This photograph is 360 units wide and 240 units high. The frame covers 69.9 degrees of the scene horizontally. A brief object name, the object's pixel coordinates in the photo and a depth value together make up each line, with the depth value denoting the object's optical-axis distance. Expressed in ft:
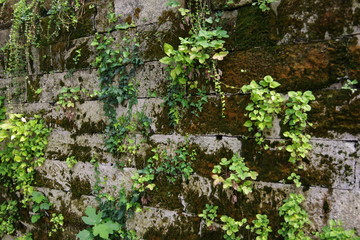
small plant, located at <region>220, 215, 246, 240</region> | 7.14
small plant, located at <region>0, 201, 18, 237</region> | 11.07
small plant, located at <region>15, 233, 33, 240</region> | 10.67
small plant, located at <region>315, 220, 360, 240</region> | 5.86
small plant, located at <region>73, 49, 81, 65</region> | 9.50
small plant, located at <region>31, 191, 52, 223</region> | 10.10
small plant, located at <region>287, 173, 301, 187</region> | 6.49
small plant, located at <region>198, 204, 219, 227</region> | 7.51
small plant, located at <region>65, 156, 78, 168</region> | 9.62
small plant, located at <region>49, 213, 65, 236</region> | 9.95
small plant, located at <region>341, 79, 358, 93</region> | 5.93
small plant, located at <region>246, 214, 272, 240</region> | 6.85
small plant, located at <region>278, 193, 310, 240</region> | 6.44
